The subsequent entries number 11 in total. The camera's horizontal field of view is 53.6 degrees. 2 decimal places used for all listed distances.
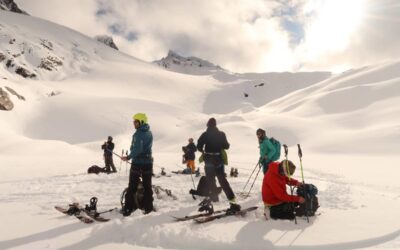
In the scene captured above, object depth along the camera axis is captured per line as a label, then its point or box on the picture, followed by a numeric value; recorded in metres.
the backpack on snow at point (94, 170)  19.77
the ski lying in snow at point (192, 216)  8.85
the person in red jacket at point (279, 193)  9.12
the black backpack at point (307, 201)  9.43
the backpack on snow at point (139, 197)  9.60
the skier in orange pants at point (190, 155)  19.86
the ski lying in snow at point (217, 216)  8.66
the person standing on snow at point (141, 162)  9.50
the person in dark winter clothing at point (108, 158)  20.33
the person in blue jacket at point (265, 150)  12.52
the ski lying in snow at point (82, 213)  8.70
